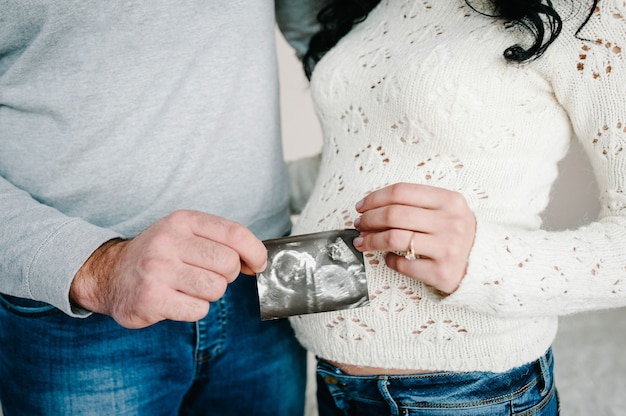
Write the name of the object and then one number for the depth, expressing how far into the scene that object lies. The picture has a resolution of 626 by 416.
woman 0.73
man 0.84
